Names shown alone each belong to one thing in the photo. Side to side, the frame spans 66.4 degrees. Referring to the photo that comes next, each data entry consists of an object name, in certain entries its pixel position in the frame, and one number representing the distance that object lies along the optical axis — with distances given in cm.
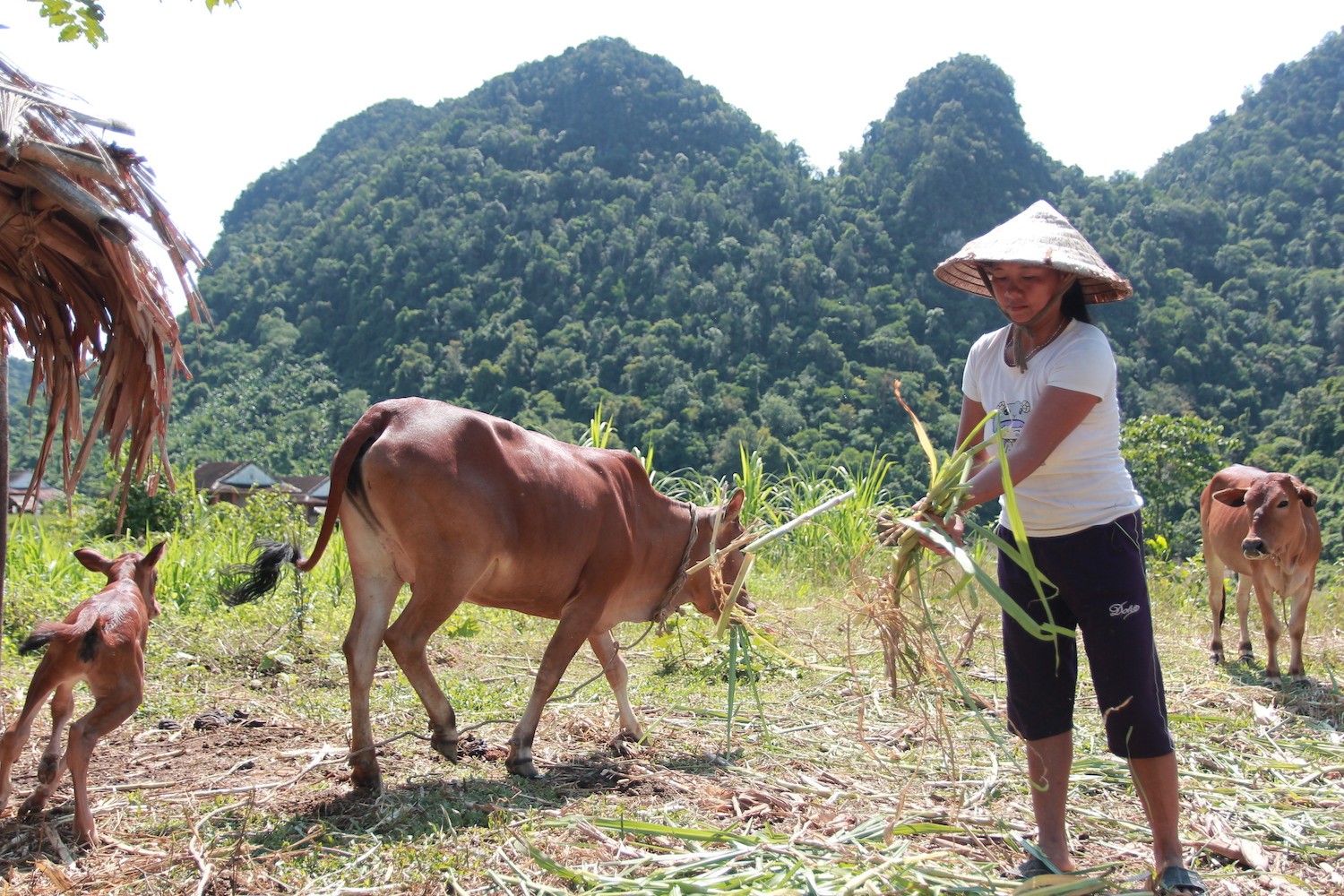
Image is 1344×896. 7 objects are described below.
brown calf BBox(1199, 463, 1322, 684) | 689
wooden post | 392
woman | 299
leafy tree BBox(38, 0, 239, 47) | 383
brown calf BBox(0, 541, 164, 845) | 337
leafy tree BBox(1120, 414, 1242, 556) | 1684
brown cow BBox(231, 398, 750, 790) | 421
